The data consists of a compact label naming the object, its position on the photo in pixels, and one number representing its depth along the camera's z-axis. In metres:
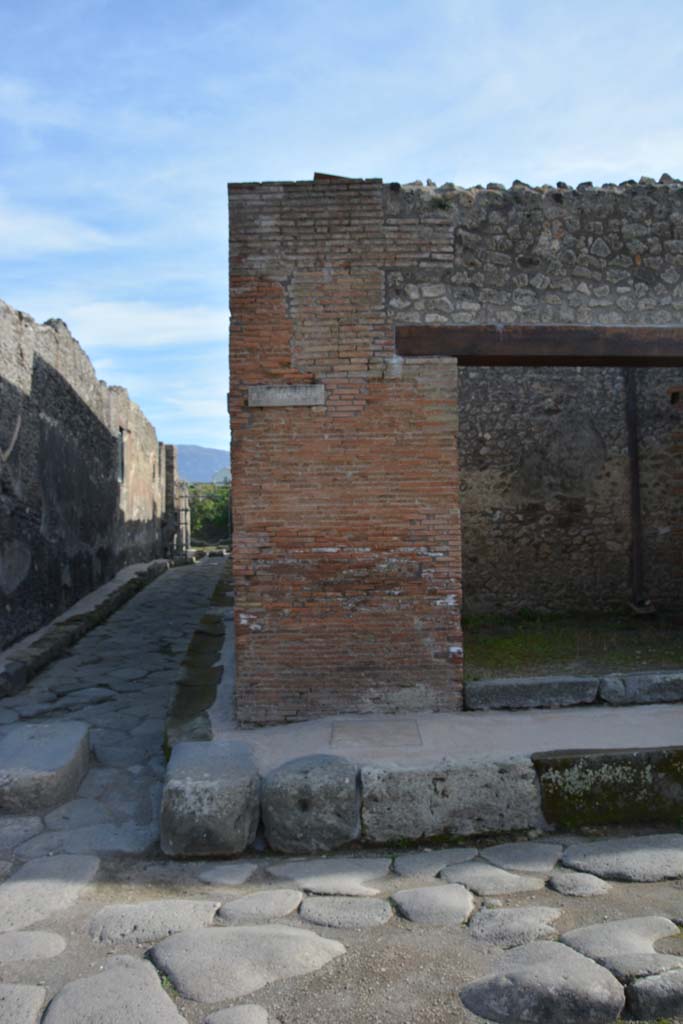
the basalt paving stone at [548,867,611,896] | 3.51
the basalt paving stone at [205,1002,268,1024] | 2.58
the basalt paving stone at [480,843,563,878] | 3.82
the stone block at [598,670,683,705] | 5.53
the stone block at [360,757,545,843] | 4.20
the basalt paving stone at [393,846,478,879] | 3.83
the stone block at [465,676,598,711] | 5.37
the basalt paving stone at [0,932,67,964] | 3.03
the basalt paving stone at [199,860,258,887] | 3.79
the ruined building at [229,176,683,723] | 5.29
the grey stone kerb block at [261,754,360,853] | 4.13
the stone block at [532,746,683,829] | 4.35
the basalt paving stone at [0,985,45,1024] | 2.62
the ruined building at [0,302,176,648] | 8.11
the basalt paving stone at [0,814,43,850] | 4.16
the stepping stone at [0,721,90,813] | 4.51
